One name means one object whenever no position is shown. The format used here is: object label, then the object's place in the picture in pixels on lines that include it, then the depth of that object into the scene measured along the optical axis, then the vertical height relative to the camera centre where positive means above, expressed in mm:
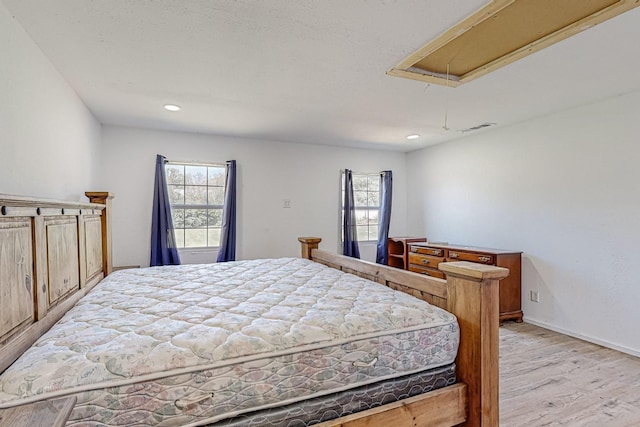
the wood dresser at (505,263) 3512 -656
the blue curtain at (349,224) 4957 -290
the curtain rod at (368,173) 5193 +508
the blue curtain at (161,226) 3852 -229
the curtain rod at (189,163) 4086 +554
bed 1012 -508
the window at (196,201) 4160 +71
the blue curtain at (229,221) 4160 -189
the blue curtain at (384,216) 5152 -182
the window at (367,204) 5305 +11
